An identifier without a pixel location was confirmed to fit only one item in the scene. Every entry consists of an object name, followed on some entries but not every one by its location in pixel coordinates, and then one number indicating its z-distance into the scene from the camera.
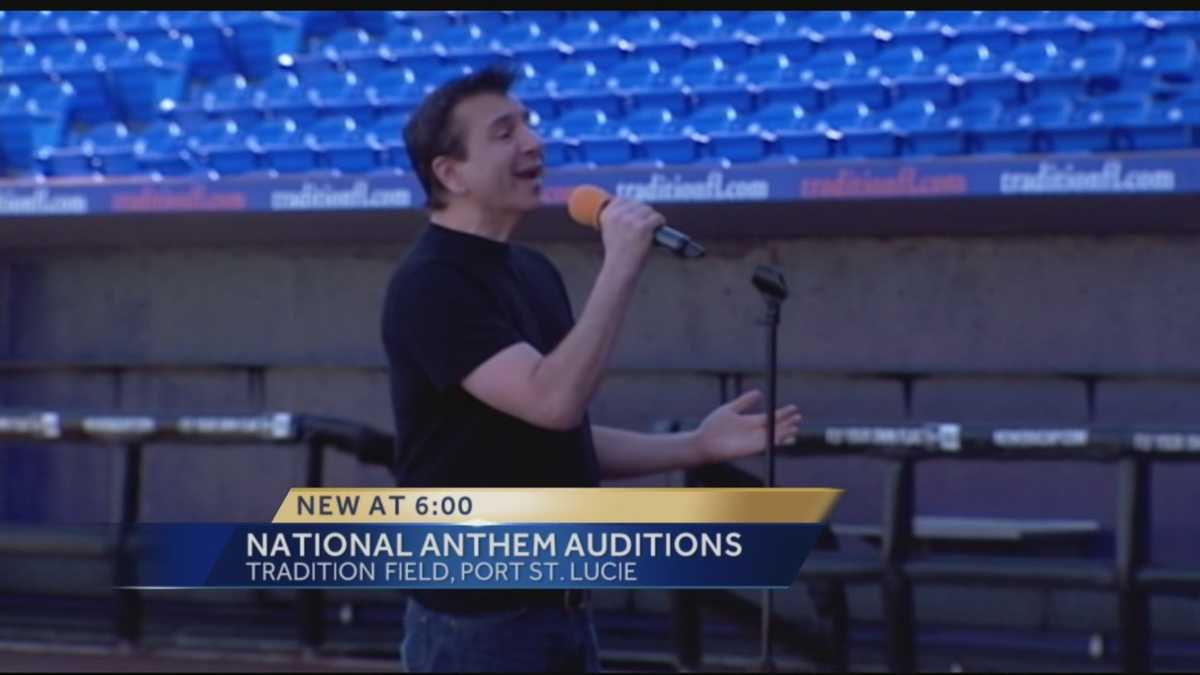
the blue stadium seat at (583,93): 16.28
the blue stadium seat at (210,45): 19.20
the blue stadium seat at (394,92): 17.11
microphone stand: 6.71
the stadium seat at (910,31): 15.84
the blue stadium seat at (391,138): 15.95
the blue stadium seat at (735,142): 14.88
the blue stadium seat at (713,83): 15.70
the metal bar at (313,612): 12.71
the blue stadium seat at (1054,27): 15.17
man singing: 5.25
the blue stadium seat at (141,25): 19.62
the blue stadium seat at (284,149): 16.48
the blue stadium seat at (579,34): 17.23
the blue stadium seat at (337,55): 18.45
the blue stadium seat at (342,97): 17.22
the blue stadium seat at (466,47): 17.45
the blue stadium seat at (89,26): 19.92
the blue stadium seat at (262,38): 19.23
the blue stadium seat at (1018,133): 13.85
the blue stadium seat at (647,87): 16.14
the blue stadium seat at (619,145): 15.35
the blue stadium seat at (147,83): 18.66
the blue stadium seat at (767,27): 16.41
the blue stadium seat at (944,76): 14.99
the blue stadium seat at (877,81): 15.27
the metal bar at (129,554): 12.52
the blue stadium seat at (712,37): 16.44
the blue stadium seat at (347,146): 16.17
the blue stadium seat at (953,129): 14.07
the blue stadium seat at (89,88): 18.62
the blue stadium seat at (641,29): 17.11
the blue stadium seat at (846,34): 16.16
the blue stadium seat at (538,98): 16.22
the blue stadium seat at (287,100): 17.62
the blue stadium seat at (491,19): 18.03
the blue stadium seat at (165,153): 16.95
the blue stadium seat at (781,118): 15.02
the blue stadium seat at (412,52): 17.95
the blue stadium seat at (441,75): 17.33
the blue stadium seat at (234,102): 17.92
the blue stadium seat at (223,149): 16.77
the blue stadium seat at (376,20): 19.47
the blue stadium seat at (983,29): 15.35
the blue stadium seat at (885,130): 14.45
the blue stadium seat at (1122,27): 14.90
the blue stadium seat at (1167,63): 14.51
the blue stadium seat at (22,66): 19.14
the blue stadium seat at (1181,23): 14.66
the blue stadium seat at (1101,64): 14.56
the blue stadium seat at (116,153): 17.31
